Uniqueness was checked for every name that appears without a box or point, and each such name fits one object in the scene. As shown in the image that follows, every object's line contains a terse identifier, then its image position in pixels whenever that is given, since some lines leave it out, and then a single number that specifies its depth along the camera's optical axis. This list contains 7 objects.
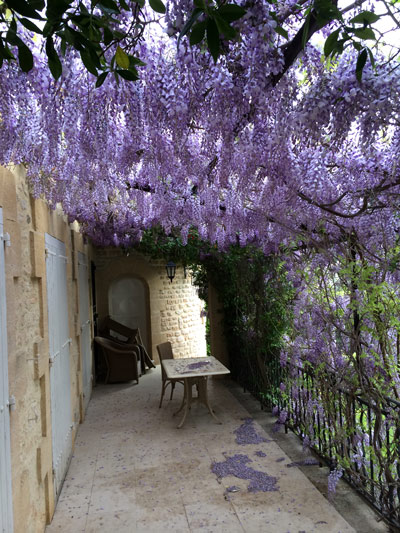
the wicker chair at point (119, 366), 7.59
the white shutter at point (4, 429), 2.03
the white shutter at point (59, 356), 3.54
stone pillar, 7.61
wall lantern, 8.14
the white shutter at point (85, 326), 5.95
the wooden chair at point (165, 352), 6.48
